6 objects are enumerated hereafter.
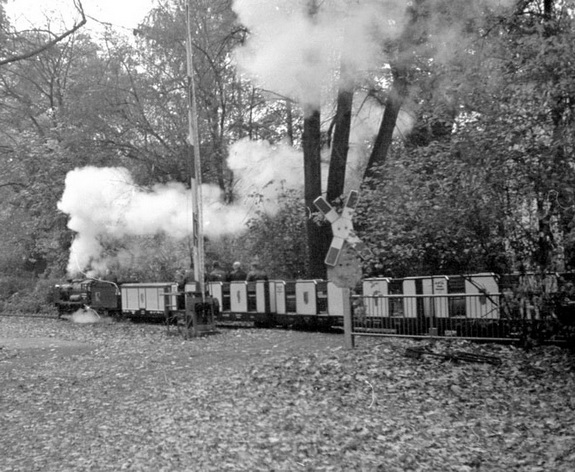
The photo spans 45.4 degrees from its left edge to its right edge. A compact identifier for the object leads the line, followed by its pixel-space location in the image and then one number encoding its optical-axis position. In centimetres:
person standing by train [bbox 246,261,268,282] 1723
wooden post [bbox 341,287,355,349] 1045
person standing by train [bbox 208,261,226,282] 1875
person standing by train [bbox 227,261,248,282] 1838
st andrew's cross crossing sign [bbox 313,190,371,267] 984
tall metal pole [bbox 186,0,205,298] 1441
